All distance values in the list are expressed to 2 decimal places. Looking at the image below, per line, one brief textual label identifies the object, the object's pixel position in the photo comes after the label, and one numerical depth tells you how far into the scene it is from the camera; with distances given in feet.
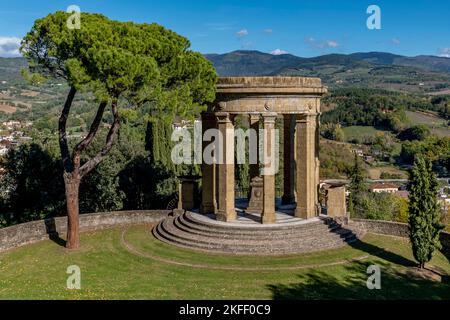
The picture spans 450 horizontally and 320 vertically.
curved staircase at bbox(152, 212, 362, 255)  72.74
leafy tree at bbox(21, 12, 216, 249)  61.62
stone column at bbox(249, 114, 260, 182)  81.07
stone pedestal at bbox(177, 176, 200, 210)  94.43
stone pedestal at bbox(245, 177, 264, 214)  89.35
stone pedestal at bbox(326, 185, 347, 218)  85.56
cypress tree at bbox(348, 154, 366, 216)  161.07
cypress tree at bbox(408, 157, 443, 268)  66.13
